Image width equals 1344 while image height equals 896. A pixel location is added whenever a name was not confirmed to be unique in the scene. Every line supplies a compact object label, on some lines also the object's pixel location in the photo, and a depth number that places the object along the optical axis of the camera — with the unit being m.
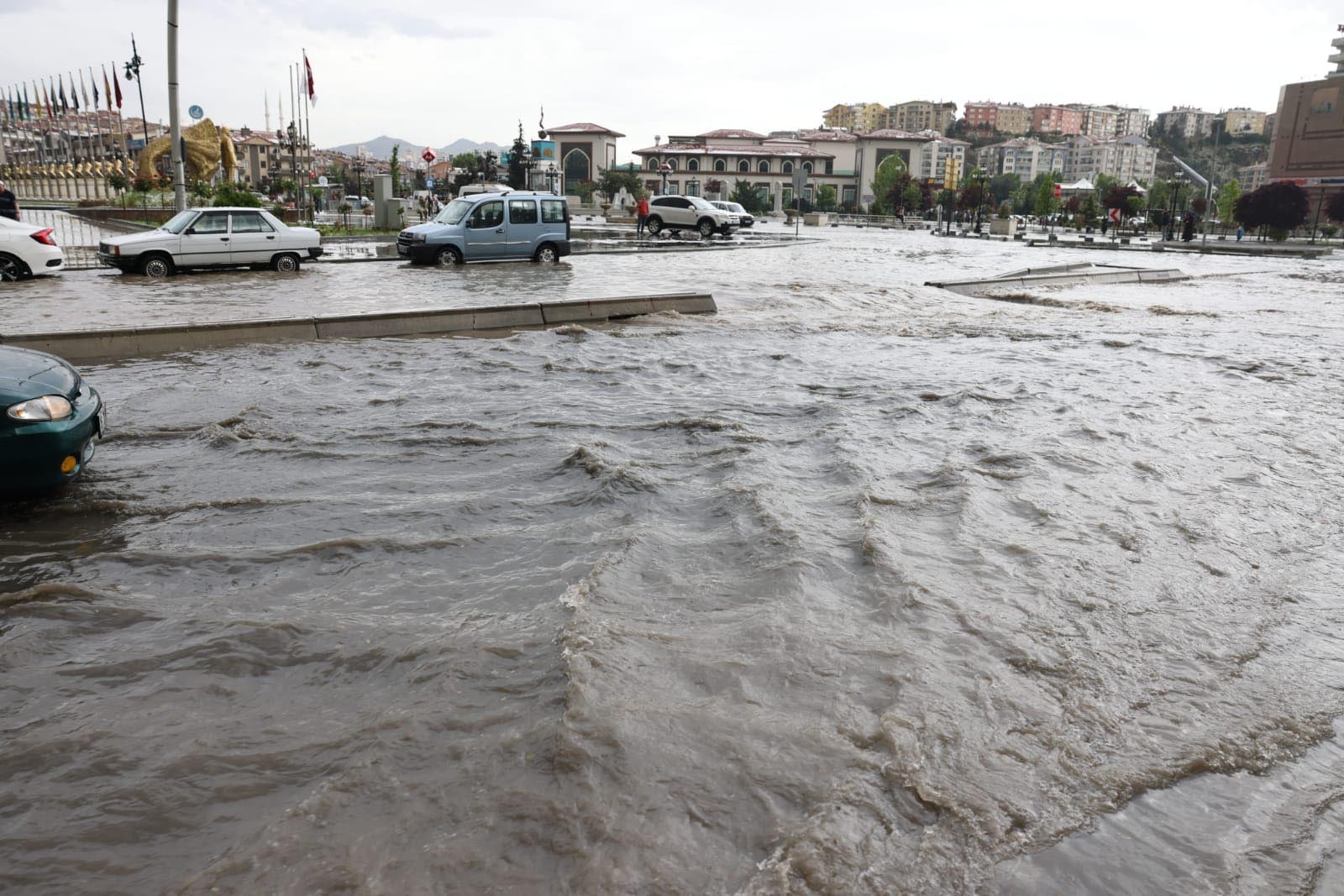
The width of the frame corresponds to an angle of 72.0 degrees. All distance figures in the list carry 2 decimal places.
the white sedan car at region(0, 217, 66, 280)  16.77
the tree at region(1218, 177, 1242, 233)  72.38
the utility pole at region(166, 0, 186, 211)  19.59
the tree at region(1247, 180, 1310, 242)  50.28
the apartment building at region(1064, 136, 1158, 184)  195.25
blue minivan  21.53
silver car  54.61
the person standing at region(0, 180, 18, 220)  19.83
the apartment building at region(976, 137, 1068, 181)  187.88
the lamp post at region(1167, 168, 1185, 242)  55.88
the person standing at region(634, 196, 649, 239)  37.06
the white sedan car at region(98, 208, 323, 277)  17.86
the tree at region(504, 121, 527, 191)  51.19
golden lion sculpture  38.97
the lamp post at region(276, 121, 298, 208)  49.77
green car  4.93
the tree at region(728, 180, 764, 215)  99.94
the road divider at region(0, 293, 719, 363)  10.22
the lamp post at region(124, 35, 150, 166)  38.03
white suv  39.38
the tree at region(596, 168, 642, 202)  93.88
